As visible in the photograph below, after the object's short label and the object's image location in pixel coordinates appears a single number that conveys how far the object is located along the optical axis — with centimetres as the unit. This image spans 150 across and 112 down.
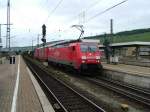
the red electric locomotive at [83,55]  1017
